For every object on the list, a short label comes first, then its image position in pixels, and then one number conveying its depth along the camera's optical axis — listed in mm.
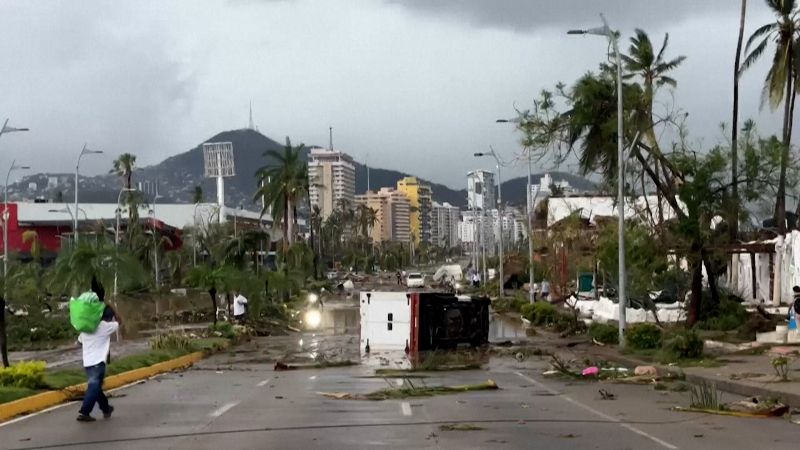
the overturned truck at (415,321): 34469
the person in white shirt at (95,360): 15680
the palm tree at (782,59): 48000
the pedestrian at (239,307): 44844
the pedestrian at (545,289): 69588
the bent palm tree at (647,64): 39531
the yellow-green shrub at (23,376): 18859
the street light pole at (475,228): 103500
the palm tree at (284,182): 76500
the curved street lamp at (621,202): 30891
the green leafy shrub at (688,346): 26714
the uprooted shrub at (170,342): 31875
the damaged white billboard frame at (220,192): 186500
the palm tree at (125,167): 101250
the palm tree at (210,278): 43812
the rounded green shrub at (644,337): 30594
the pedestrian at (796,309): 29797
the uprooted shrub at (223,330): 40000
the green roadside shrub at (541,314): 47156
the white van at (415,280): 96125
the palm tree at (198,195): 134462
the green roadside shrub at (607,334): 34969
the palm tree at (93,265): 24562
